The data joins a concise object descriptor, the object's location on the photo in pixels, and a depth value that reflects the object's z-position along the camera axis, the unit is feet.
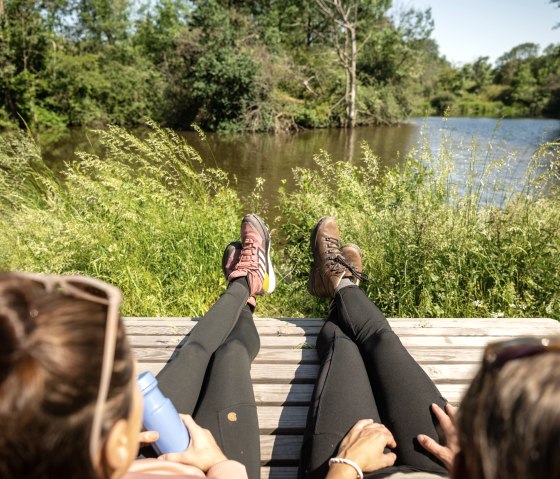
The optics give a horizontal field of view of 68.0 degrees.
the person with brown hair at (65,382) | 1.92
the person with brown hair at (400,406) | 1.77
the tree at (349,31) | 74.43
